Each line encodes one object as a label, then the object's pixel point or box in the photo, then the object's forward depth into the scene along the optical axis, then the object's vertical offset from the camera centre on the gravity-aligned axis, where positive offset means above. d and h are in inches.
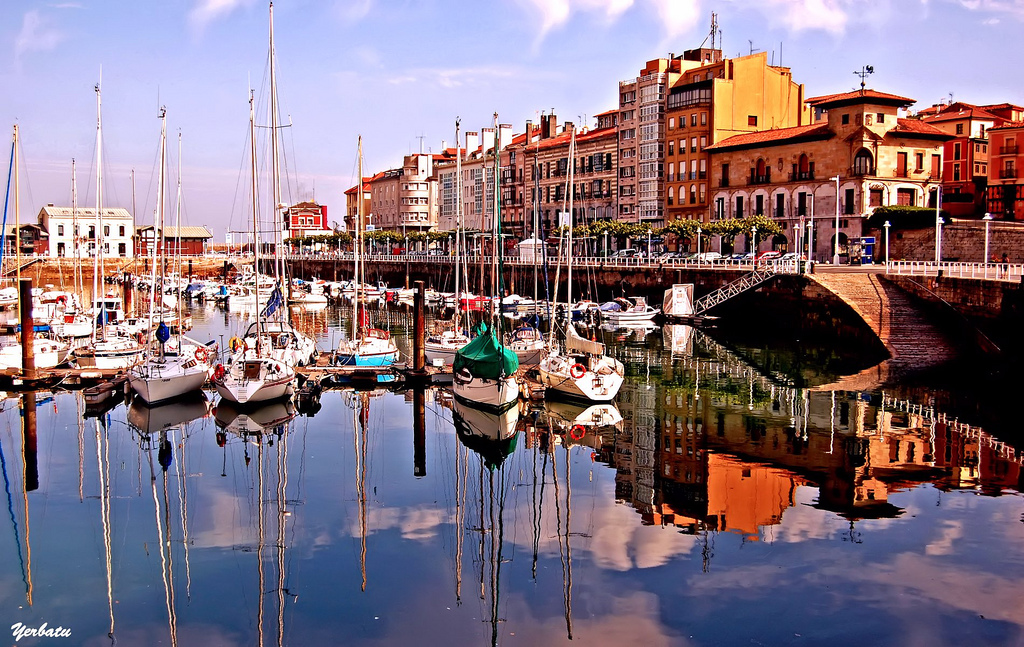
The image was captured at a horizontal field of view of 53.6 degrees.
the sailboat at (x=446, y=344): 1733.5 -131.0
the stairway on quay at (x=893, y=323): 1817.2 -106.1
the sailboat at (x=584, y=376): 1401.3 -148.1
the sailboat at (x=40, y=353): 1568.7 -138.5
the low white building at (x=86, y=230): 5142.7 +181.5
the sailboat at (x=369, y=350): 1637.6 -135.4
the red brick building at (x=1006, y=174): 3447.3 +346.0
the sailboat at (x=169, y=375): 1352.1 -148.0
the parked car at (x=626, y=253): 3622.0 +62.3
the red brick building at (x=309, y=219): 6574.8 +317.8
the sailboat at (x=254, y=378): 1353.3 -150.7
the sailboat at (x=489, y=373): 1288.1 -134.5
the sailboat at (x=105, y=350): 1657.9 -143.8
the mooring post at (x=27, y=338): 1473.9 -106.9
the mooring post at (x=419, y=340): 1604.3 -114.0
